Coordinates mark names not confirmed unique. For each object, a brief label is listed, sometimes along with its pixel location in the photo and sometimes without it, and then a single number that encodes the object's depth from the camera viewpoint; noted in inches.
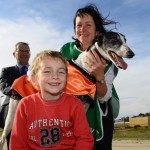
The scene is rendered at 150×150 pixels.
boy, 58.5
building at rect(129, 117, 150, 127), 787.4
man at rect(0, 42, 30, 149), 108.6
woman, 82.7
